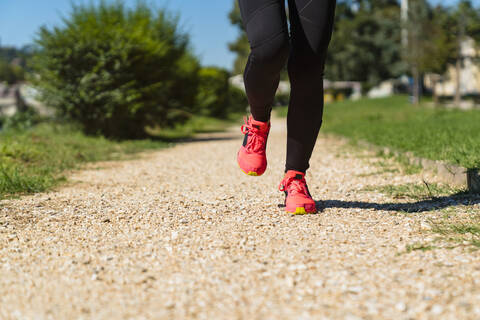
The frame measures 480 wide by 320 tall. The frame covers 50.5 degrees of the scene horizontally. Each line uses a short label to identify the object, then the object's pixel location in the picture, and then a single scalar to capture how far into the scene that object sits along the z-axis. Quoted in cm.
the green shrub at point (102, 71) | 932
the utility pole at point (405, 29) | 2722
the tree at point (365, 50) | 4300
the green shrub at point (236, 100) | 2715
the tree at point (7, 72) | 8869
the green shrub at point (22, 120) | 930
